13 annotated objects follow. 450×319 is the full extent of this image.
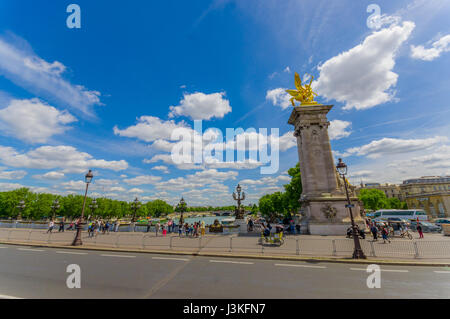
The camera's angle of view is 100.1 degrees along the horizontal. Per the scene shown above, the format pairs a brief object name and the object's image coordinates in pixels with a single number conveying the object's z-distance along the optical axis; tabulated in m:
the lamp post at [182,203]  31.31
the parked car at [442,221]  31.57
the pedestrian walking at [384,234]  15.73
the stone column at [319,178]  22.03
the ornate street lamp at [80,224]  16.33
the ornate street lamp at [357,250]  11.23
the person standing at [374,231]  17.19
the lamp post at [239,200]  27.78
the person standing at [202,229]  22.83
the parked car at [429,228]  24.83
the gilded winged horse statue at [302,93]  28.39
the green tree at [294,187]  41.44
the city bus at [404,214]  34.69
